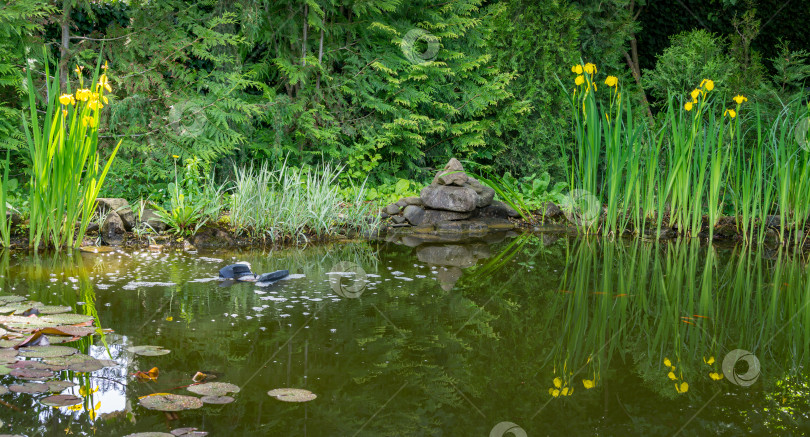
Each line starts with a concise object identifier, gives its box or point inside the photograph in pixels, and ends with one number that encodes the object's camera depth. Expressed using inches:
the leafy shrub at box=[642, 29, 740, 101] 269.3
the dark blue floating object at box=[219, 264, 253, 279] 134.6
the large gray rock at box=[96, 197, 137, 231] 182.2
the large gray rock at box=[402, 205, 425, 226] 228.5
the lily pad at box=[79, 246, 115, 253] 163.6
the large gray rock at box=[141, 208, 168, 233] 183.3
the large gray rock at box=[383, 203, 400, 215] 232.4
